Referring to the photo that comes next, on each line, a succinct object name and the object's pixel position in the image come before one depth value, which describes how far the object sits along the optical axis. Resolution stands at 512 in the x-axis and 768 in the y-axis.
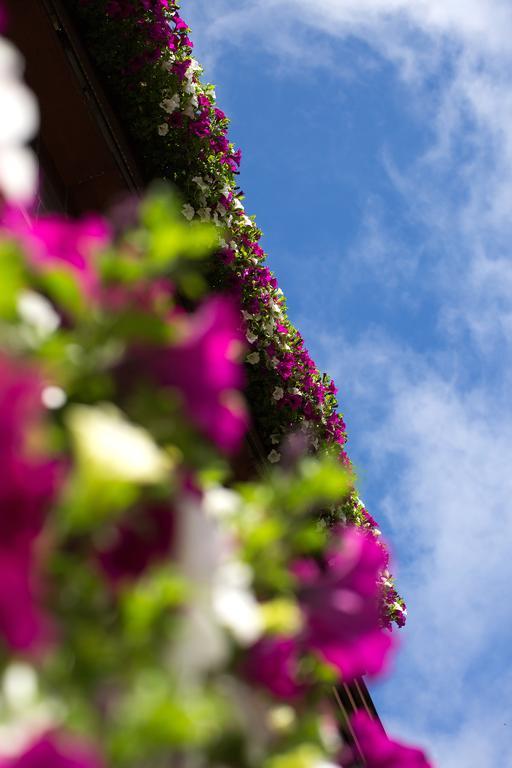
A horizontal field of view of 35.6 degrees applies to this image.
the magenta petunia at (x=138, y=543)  0.75
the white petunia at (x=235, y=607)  0.77
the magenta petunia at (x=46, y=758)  0.57
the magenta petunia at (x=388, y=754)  1.15
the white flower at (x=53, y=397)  0.83
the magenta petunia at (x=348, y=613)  0.94
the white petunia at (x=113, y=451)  0.62
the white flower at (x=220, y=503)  0.96
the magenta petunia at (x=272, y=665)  0.83
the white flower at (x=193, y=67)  6.23
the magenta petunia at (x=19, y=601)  0.61
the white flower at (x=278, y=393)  6.46
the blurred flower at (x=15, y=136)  0.92
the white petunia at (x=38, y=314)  0.89
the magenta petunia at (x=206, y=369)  0.85
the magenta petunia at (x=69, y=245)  0.93
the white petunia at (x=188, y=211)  6.01
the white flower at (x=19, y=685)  0.62
